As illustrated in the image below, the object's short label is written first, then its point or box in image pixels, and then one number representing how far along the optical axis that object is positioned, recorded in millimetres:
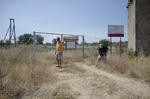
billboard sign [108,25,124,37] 8906
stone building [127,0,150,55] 8188
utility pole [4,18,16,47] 15183
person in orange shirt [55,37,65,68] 6388
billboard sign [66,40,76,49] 9530
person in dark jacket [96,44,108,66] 6738
